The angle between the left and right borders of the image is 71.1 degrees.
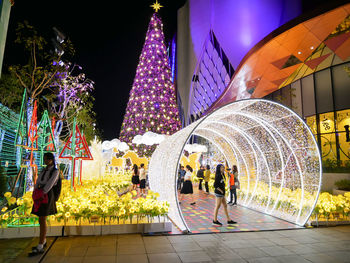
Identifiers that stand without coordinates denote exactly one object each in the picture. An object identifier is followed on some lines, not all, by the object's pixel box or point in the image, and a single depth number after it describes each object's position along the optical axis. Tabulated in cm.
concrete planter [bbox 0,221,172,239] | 502
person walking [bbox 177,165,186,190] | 1472
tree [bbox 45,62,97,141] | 1365
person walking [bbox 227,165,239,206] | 942
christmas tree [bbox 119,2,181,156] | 2239
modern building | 1093
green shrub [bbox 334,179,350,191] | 1064
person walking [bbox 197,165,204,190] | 1471
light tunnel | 642
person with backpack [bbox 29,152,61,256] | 421
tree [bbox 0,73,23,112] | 1210
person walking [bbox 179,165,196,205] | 927
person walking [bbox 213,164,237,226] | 653
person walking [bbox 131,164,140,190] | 1278
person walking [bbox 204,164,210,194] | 1354
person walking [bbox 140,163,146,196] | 1273
